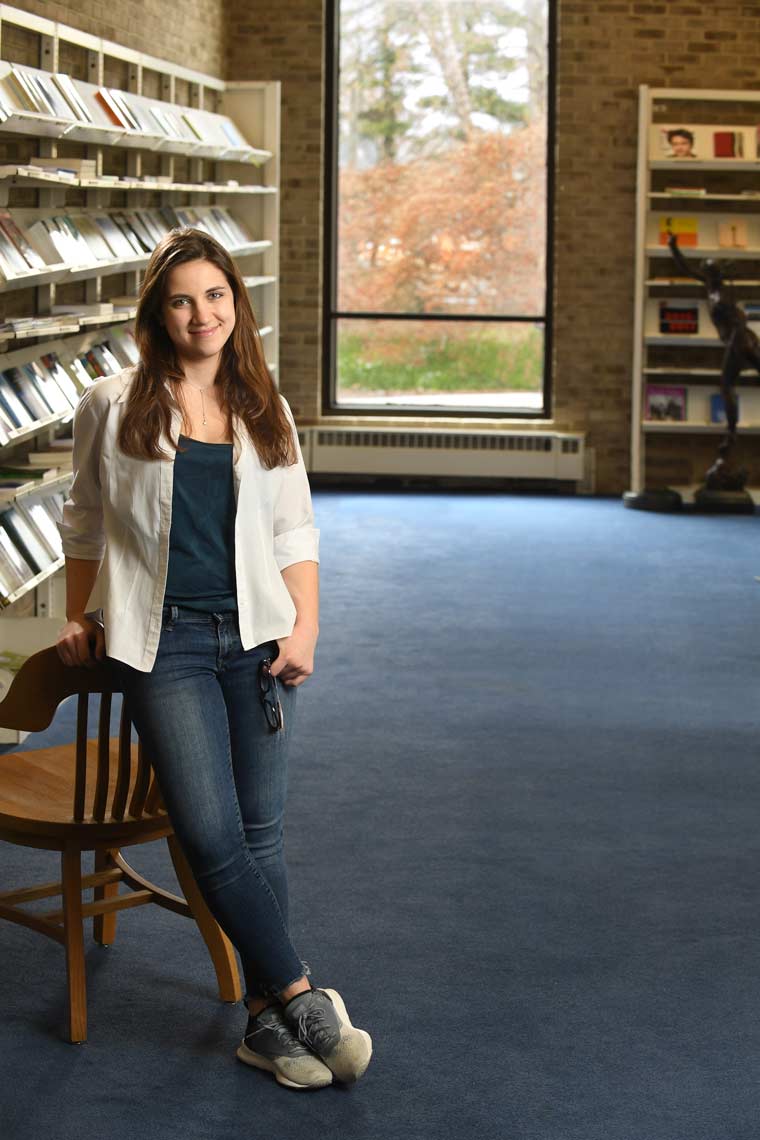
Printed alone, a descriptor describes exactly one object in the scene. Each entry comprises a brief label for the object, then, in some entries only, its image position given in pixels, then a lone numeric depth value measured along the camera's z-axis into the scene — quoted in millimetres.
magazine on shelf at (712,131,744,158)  10039
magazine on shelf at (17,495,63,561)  5555
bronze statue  9539
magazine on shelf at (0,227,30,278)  5023
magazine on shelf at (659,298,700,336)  10219
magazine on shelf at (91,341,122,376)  6473
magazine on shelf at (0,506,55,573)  5367
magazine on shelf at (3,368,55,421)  5469
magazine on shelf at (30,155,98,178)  5734
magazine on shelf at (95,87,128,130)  6566
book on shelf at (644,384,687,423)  10336
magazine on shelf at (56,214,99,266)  5976
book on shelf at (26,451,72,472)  5891
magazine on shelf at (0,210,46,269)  5273
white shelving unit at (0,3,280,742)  5520
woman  2650
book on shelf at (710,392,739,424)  10305
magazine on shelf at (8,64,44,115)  5426
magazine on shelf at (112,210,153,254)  6834
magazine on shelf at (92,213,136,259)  6513
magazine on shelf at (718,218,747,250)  10094
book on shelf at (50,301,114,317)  6172
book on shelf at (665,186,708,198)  9922
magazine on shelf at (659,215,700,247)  10148
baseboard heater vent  10680
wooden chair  2859
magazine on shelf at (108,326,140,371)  6777
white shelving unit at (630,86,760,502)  10031
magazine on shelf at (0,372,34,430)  5242
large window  10648
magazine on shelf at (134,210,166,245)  7227
